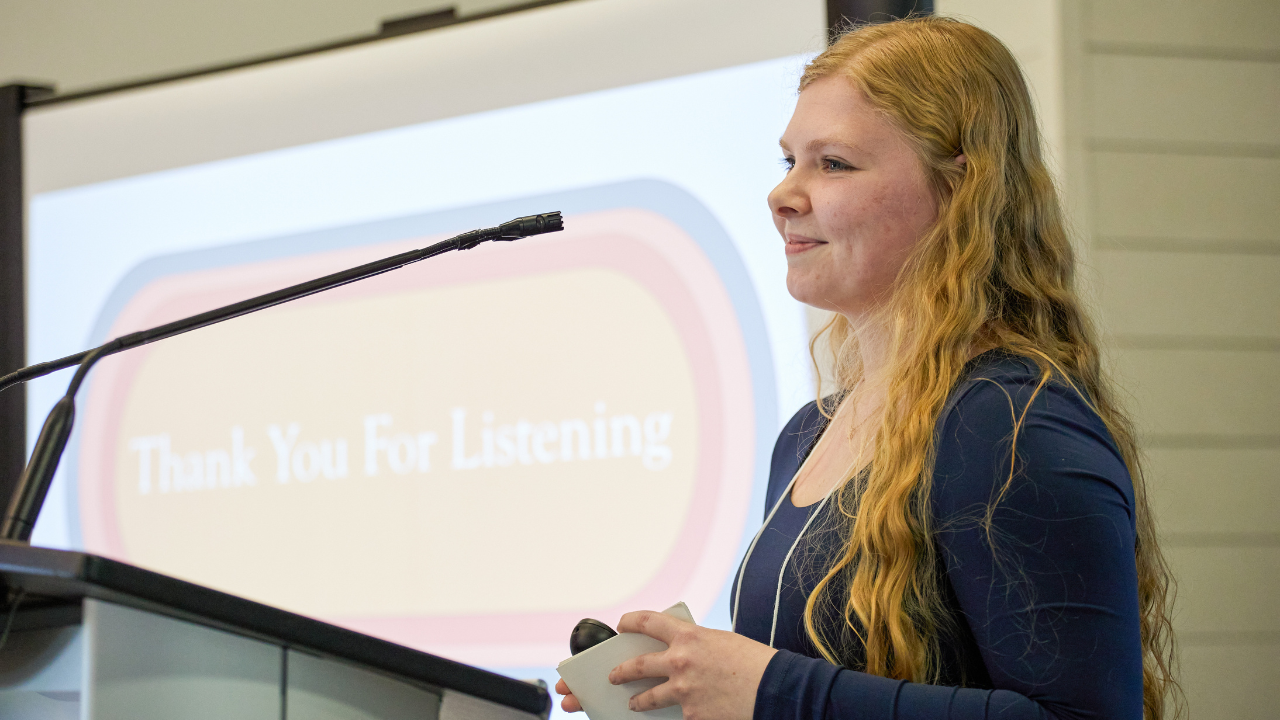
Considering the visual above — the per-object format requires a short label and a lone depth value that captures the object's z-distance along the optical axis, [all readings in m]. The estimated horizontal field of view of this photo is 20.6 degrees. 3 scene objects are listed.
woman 2.55
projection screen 3.48
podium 2.40
